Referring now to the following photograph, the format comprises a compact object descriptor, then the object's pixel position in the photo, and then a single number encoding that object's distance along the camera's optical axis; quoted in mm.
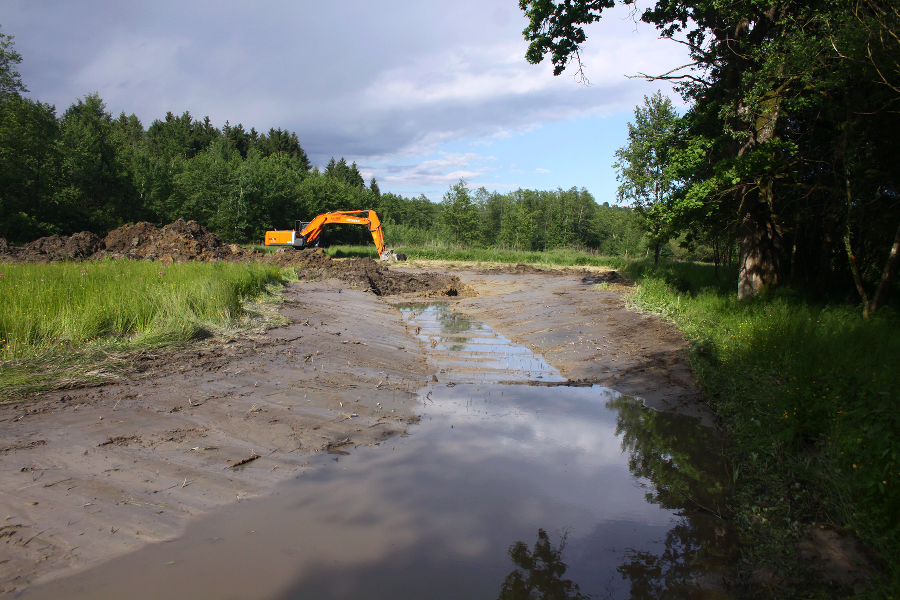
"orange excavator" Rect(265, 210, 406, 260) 32344
